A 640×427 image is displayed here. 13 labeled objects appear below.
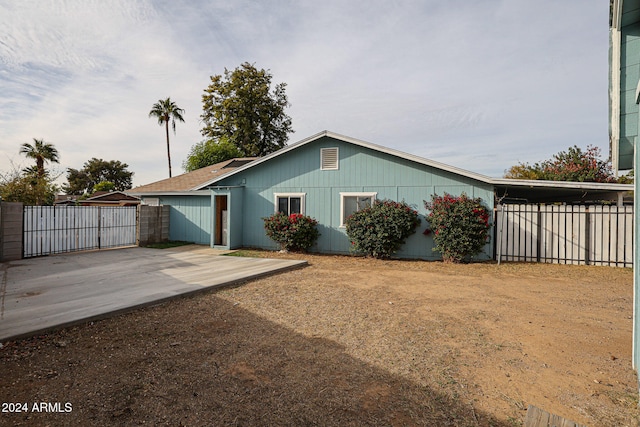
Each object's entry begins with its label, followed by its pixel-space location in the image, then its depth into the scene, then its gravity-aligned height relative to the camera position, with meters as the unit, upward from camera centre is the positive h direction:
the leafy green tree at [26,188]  17.12 +1.13
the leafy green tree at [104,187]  38.14 +2.71
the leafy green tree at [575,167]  21.38 +3.50
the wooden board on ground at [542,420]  1.44 -0.99
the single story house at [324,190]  10.96 +0.85
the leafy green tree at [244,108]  30.38 +10.36
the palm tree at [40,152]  28.33 +5.31
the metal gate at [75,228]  10.38 -0.77
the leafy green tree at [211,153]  28.02 +5.31
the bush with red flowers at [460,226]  10.03 -0.47
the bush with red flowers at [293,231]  12.16 -0.81
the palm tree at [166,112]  33.03 +10.56
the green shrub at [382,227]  10.84 -0.57
